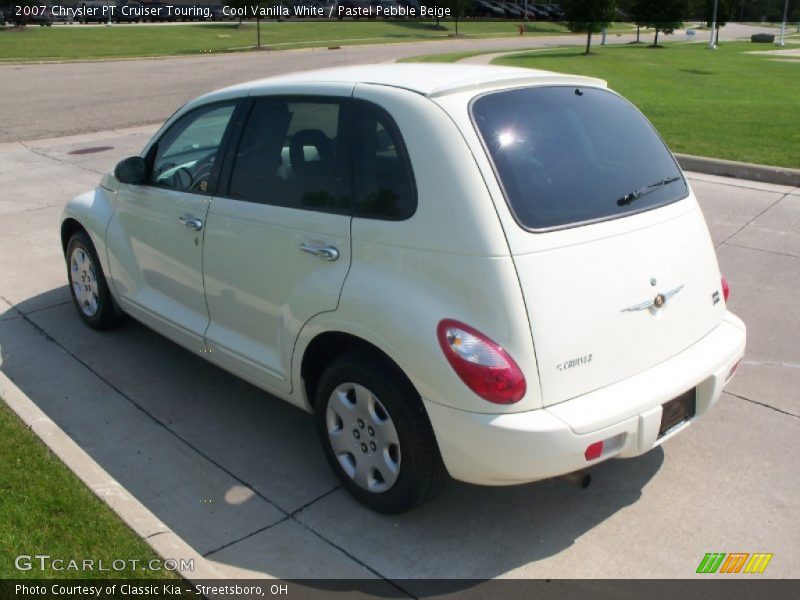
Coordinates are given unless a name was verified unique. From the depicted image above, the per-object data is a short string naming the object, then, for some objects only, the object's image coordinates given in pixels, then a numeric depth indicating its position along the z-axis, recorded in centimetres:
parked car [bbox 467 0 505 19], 6981
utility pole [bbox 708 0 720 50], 3928
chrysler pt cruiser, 306
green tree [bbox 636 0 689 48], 3853
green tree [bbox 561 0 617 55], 3203
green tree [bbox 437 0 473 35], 5047
